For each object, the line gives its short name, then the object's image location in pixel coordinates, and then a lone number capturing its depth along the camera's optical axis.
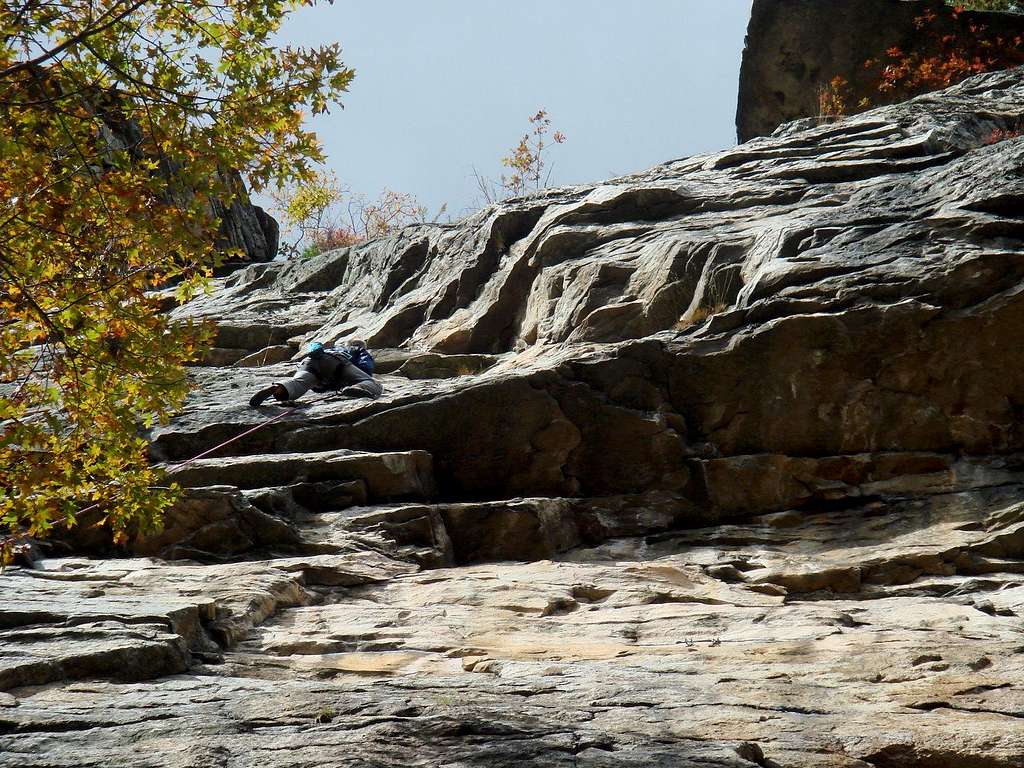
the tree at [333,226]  39.47
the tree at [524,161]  39.53
